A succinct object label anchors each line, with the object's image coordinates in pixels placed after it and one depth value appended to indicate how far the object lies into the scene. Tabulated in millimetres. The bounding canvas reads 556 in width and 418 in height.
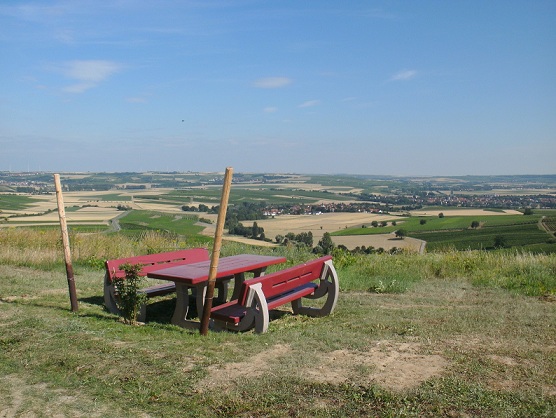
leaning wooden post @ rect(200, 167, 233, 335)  5262
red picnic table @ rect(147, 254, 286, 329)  5895
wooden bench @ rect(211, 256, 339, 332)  5652
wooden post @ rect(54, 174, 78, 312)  6668
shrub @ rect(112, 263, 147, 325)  6004
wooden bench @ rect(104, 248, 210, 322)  6668
